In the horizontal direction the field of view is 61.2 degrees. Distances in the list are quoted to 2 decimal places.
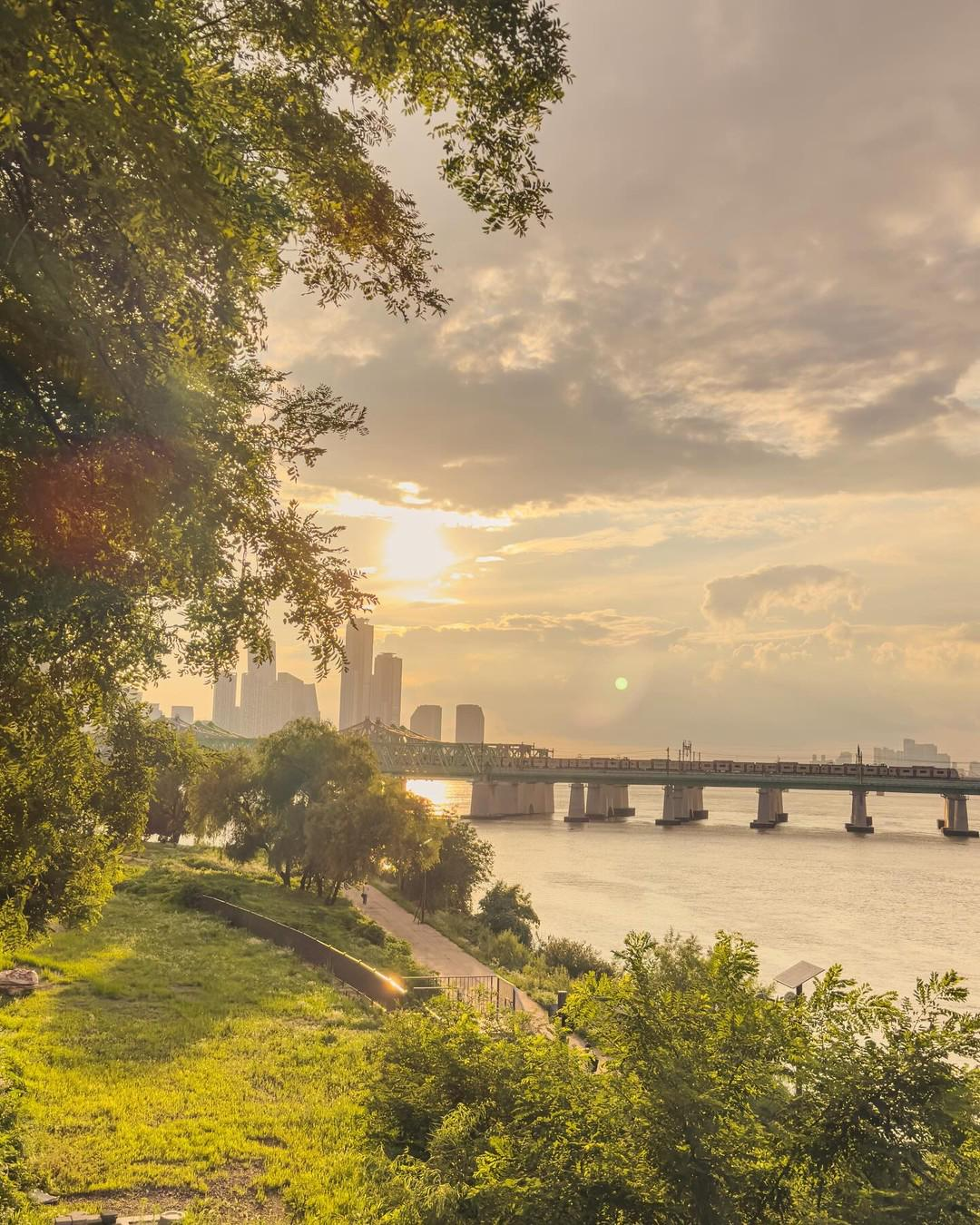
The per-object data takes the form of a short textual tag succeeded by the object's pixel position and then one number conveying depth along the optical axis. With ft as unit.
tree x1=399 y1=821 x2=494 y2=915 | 186.80
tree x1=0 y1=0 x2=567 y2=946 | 20.75
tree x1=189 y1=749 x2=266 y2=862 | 181.98
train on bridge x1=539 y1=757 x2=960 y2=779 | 454.81
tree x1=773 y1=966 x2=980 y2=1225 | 25.64
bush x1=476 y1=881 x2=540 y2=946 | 167.12
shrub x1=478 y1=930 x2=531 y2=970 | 142.82
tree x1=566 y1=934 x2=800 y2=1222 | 28.50
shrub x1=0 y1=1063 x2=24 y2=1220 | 38.45
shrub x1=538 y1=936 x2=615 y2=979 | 141.49
